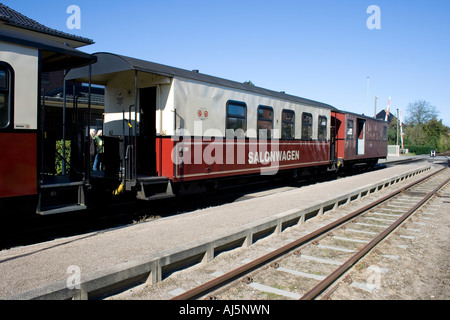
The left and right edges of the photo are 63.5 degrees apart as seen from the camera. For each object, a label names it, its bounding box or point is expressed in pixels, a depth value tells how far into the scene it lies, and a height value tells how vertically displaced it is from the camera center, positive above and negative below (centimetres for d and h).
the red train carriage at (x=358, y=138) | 1817 +77
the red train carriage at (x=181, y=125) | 838 +70
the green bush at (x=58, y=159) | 1173 -19
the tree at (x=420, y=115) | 8369 +855
